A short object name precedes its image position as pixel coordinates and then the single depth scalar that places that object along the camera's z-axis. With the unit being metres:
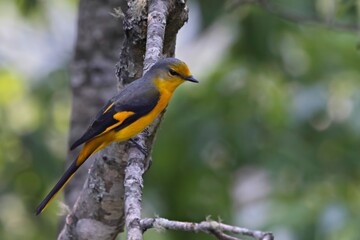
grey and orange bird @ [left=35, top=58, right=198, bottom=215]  7.93
